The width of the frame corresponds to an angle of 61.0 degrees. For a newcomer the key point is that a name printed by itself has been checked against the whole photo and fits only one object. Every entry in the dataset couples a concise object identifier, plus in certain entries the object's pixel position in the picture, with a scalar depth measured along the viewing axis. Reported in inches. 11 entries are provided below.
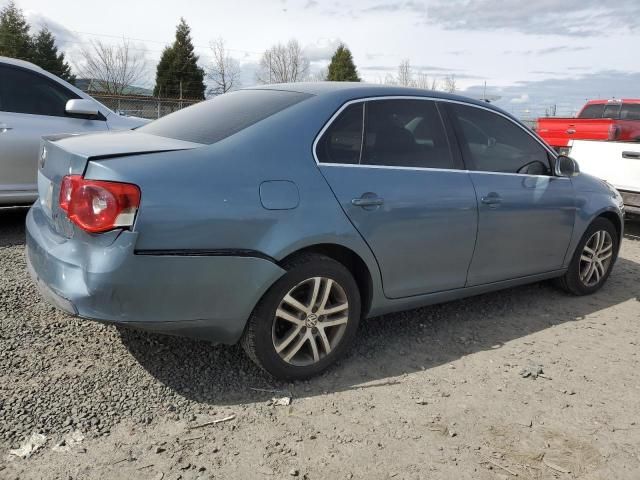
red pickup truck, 443.5
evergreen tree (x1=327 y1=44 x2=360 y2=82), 1673.8
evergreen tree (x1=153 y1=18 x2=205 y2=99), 1628.9
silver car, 213.8
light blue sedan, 98.3
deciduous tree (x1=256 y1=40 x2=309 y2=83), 1630.2
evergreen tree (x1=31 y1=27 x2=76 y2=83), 1440.7
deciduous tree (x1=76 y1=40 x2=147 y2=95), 1579.7
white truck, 269.6
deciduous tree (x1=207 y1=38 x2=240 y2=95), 1669.5
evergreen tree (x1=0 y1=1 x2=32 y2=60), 1405.0
